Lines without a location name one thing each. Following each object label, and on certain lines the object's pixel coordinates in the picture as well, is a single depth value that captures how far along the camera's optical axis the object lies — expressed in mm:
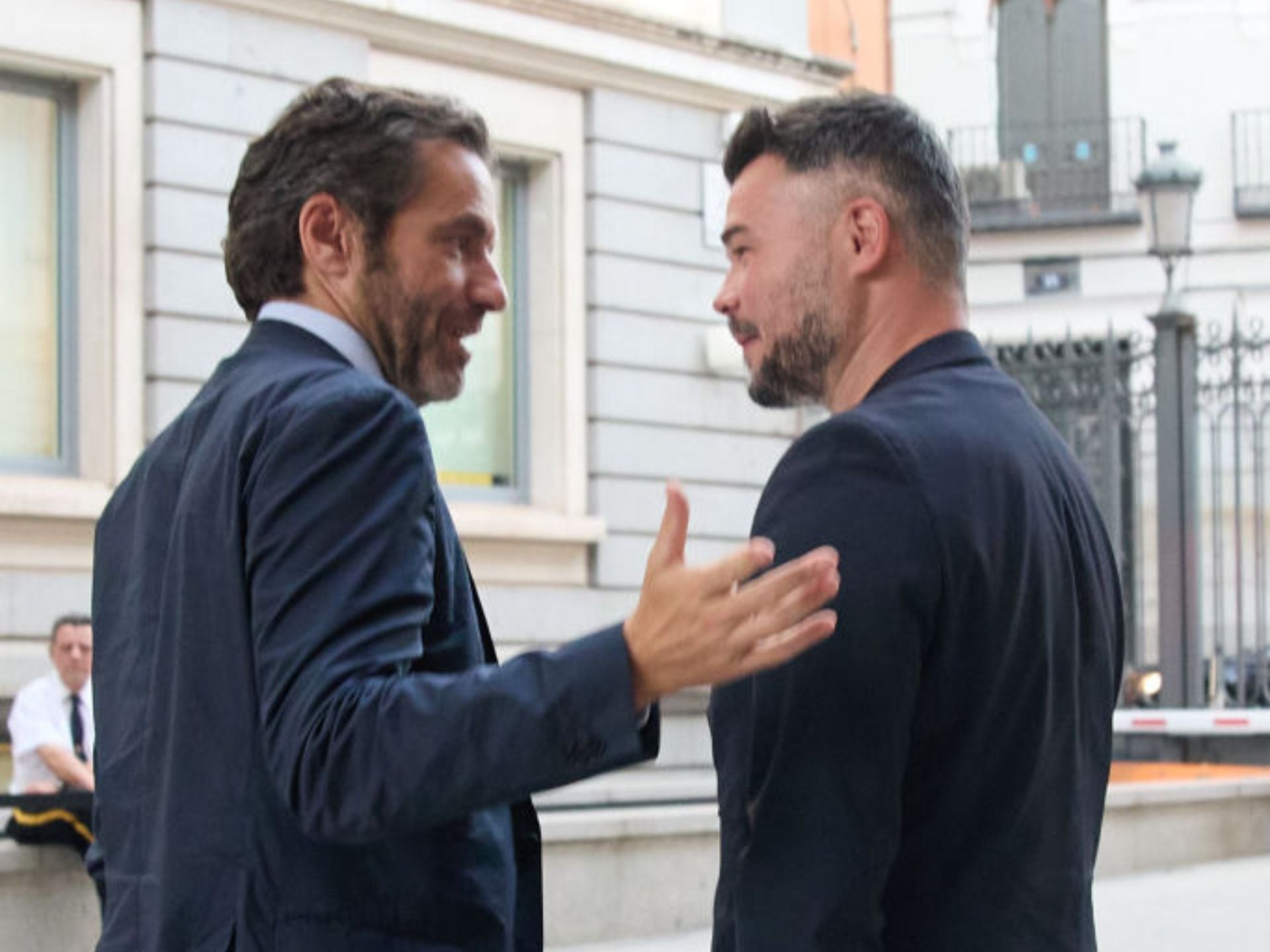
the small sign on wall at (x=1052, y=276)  29234
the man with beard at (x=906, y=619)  2264
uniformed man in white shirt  9062
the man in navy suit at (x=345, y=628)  1970
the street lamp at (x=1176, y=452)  14188
